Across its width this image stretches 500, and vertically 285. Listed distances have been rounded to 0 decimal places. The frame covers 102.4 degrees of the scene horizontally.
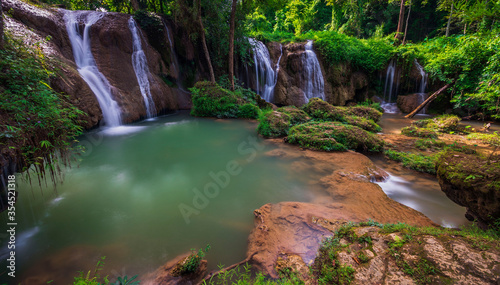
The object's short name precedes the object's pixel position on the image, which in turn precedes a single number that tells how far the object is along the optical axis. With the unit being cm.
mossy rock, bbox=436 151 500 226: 236
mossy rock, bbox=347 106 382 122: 982
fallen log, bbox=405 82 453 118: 1079
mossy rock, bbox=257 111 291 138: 741
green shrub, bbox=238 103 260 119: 1059
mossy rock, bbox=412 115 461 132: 806
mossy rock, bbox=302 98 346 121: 890
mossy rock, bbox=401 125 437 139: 722
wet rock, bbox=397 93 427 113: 1400
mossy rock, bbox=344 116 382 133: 824
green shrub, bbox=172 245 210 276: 228
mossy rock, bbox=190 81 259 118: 1069
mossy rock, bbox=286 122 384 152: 597
